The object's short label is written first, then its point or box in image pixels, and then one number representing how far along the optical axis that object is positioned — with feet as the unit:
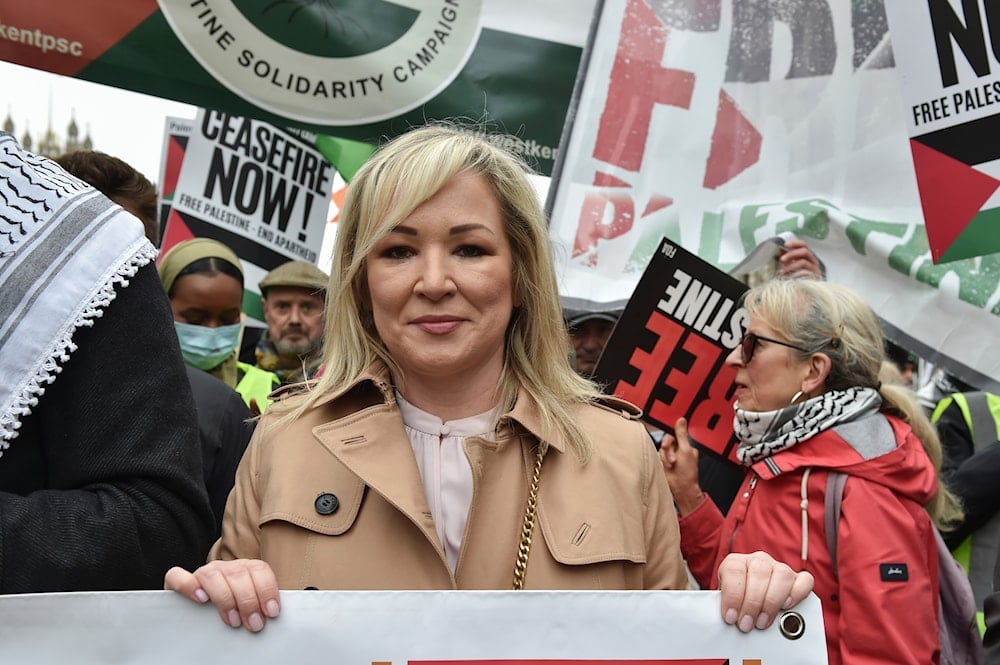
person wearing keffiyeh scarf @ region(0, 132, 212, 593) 5.35
